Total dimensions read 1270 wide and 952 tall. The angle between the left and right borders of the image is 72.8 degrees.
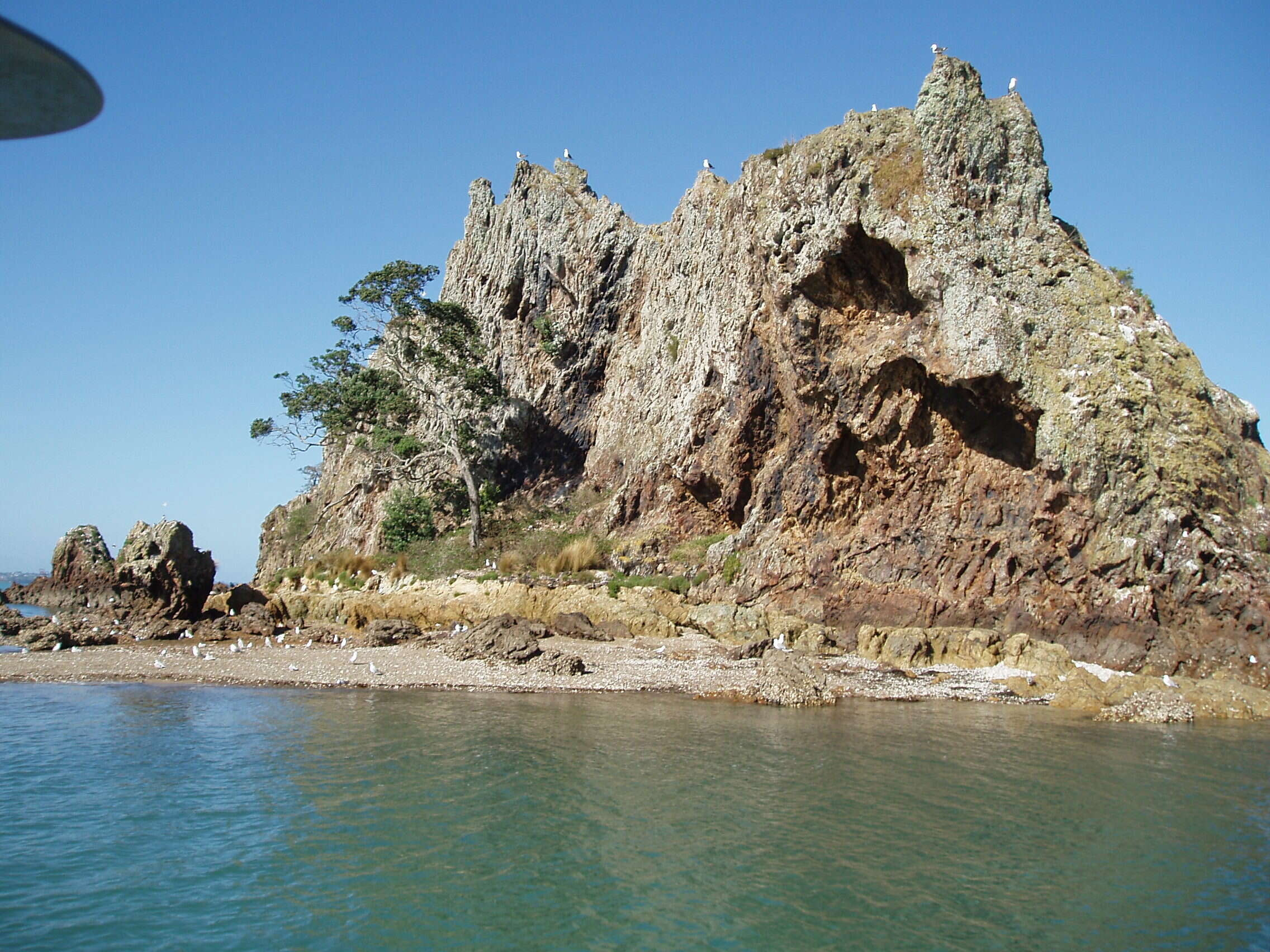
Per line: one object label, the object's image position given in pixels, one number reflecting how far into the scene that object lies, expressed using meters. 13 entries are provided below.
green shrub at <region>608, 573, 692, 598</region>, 29.69
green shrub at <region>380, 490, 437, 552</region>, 39.59
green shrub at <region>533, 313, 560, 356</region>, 43.22
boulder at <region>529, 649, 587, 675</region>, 21.47
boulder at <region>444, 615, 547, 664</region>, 22.75
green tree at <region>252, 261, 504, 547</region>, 39.88
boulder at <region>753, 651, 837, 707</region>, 19.17
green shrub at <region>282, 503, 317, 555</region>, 49.47
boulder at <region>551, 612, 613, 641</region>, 25.86
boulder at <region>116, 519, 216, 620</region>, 29.86
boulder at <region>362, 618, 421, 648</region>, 26.52
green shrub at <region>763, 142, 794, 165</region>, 30.16
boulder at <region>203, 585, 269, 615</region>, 32.28
